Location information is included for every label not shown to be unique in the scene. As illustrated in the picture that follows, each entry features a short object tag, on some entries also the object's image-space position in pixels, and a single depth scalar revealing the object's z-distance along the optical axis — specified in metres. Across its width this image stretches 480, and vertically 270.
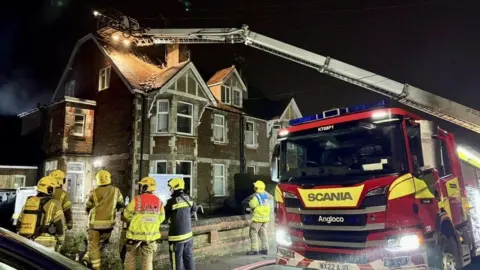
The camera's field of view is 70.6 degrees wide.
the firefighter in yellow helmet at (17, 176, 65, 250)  5.55
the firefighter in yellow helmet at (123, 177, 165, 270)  5.55
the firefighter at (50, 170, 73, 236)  6.14
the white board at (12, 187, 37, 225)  9.08
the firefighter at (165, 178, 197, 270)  5.85
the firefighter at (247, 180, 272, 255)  8.83
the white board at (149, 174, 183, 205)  11.37
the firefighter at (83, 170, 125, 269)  5.92
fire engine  4.71
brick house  17.33
